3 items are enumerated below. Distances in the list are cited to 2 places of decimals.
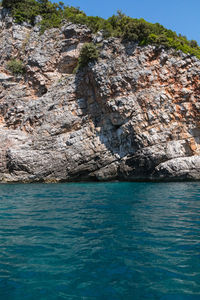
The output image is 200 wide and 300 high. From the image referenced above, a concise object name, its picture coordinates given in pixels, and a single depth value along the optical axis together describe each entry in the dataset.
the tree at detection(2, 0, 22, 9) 35.86
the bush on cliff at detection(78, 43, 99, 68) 28.13
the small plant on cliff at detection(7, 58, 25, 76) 33.72
